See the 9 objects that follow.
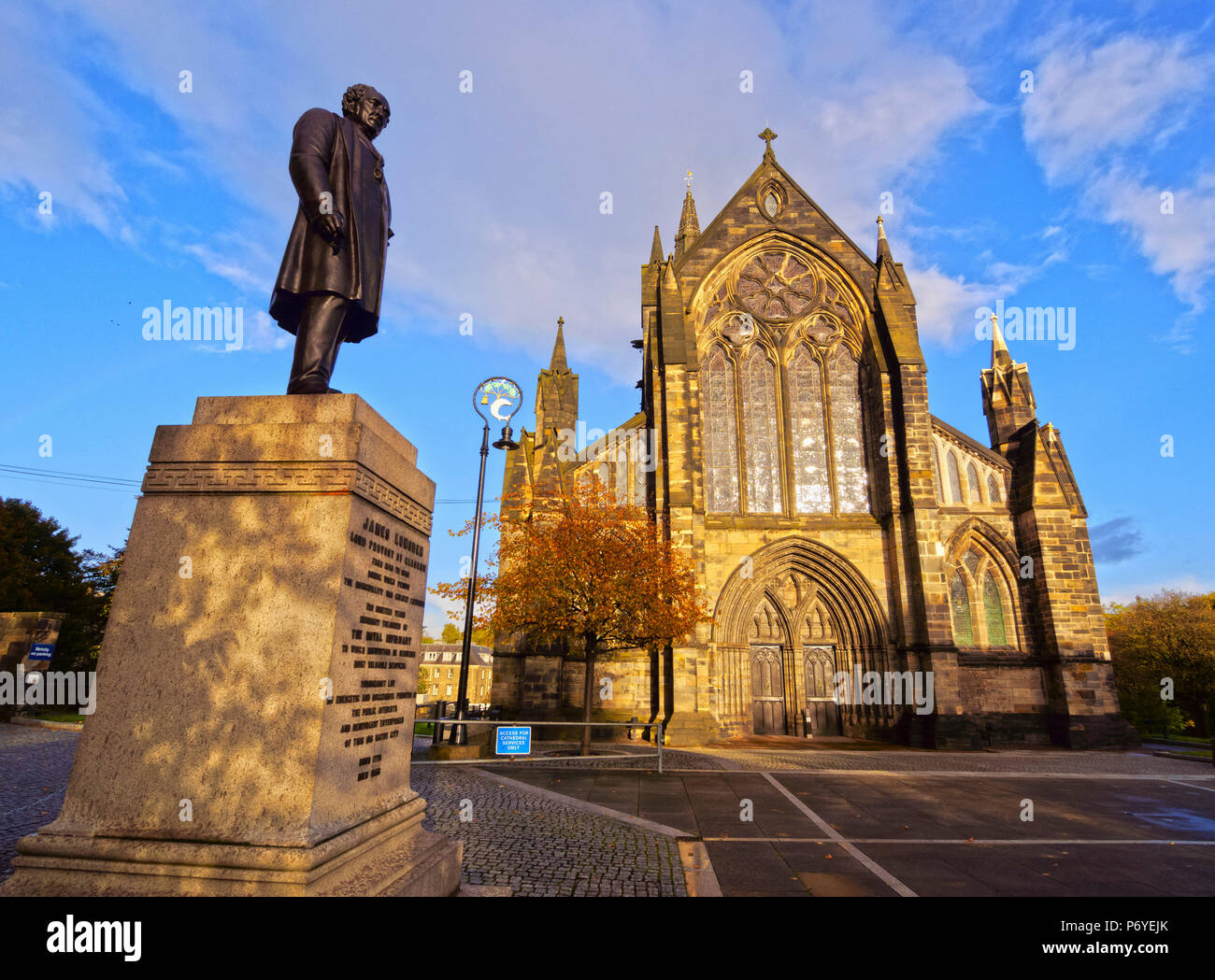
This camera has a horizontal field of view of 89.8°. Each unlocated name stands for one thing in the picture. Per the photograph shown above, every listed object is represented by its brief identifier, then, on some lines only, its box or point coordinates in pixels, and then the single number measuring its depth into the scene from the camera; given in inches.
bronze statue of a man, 146.3
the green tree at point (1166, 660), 996.6
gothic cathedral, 725.3
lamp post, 591.5
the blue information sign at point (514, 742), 432.8
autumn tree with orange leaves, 566.6
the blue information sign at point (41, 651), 678.5
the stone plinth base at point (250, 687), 105.9
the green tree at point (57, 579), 1089.4
